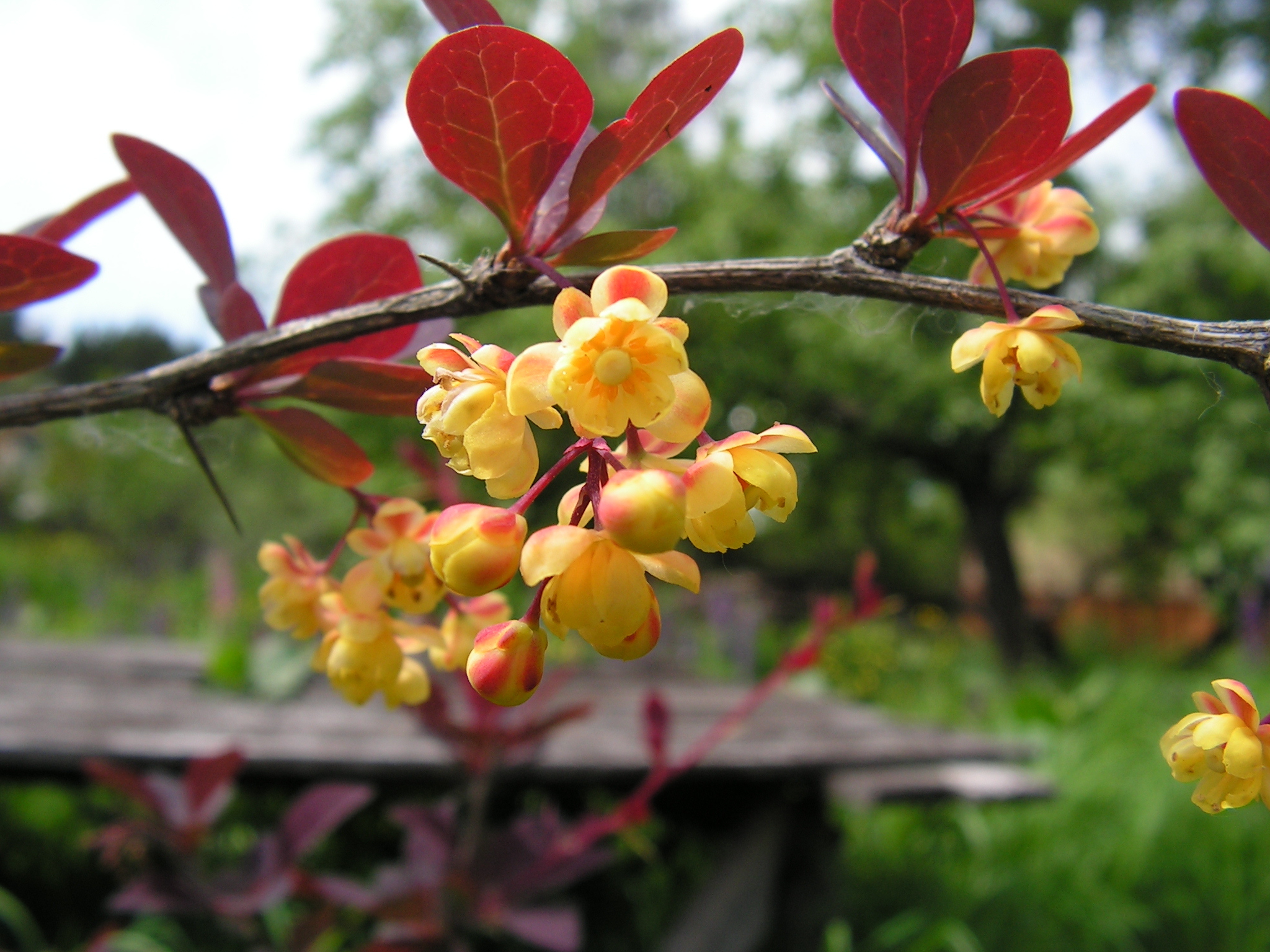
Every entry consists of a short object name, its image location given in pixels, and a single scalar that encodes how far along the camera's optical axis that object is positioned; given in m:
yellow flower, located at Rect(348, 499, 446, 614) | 0.08
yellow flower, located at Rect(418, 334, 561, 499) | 0.06
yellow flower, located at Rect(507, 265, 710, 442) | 0.06
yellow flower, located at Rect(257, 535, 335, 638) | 0.09
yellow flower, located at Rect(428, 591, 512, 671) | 0.09
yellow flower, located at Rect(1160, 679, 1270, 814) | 0.07
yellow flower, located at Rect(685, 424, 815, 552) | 0.06
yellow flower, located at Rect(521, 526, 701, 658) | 0.06
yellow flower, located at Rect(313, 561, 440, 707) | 0.09
